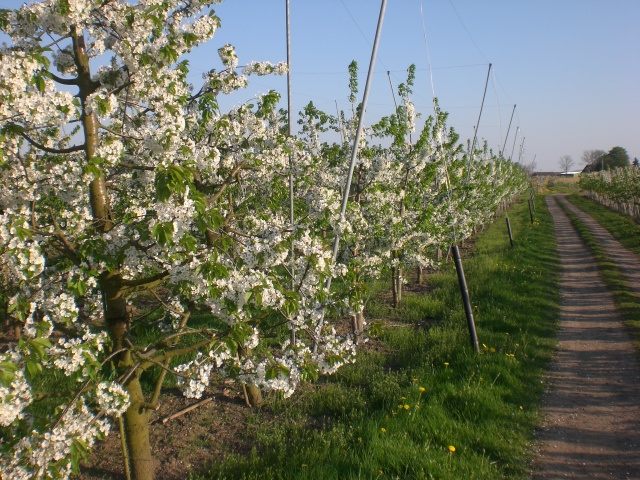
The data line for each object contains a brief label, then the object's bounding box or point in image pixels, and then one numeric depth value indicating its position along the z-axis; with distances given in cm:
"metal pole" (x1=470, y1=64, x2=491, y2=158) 1338
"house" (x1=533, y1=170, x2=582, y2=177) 11956
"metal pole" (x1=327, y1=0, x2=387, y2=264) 541
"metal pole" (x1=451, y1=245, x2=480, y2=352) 771
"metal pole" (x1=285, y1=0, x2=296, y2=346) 615
